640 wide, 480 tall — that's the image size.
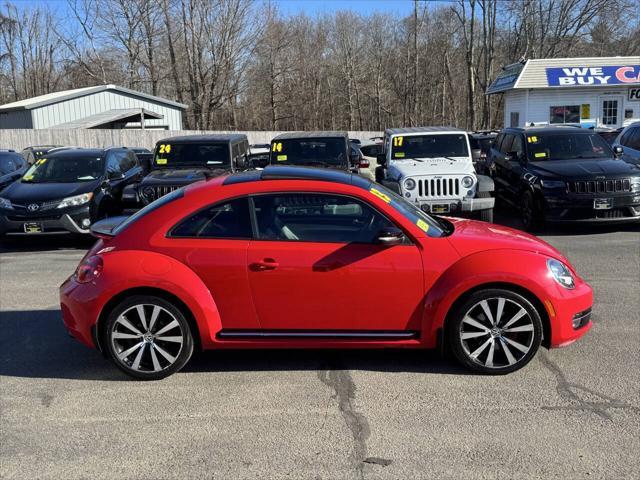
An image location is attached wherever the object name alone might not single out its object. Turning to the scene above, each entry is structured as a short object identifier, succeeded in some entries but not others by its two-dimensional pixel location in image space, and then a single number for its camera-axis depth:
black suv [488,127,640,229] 10.41
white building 26.20
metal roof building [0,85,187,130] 35.50
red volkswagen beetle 4.50
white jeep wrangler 10.63
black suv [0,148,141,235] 10.04
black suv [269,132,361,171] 11.88
